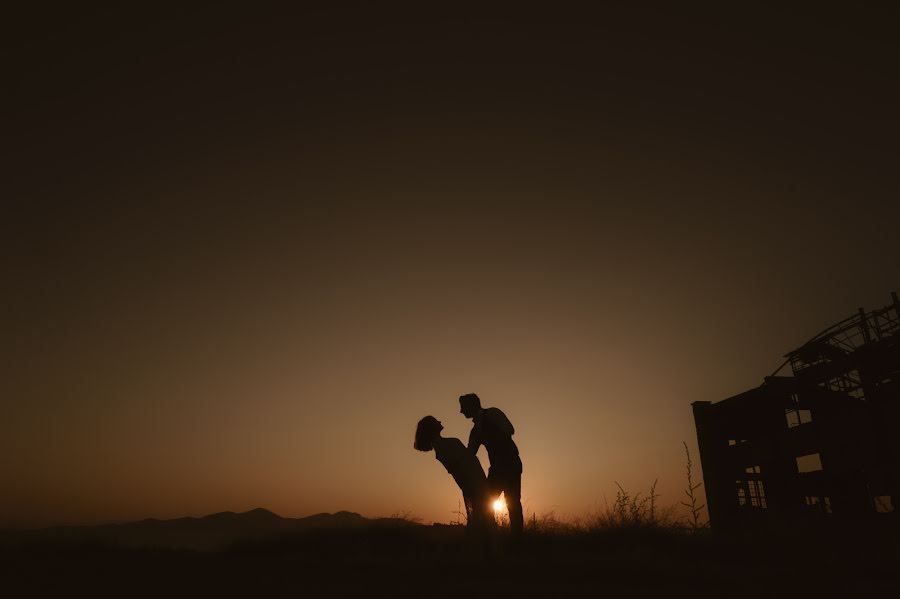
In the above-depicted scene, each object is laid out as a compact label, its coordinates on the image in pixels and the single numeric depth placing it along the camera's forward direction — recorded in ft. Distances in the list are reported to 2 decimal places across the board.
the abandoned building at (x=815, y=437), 41.22
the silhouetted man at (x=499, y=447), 23.17
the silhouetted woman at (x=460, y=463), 20.86
